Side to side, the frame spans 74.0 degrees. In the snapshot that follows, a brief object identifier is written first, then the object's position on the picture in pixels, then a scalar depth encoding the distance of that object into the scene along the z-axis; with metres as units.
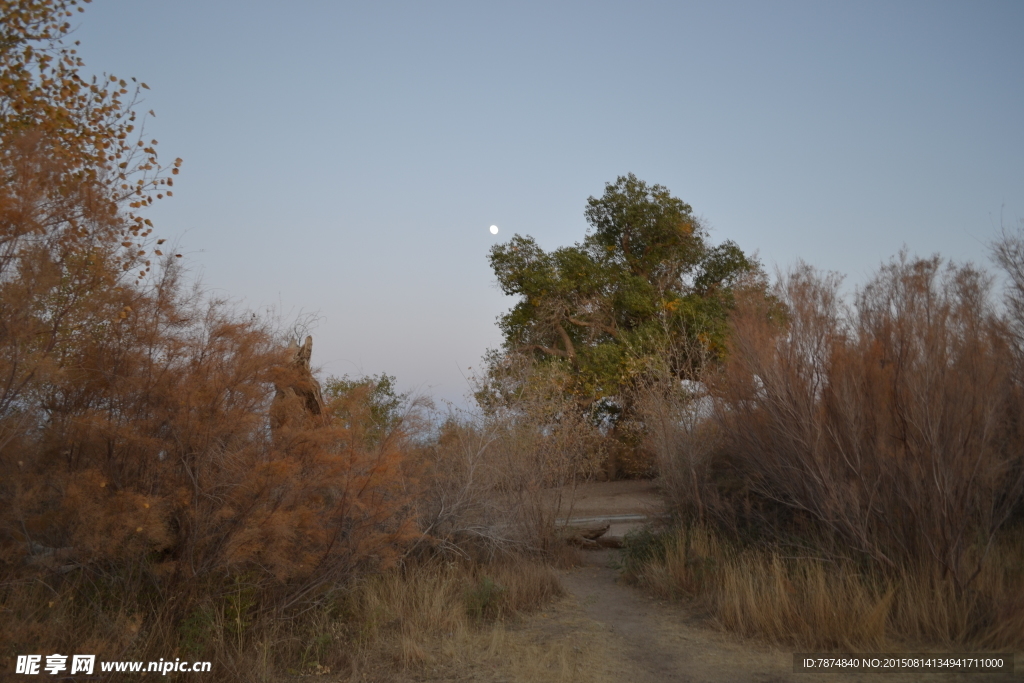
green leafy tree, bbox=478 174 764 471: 19.14
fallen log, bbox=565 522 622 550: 11.73
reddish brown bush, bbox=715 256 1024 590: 6.66
